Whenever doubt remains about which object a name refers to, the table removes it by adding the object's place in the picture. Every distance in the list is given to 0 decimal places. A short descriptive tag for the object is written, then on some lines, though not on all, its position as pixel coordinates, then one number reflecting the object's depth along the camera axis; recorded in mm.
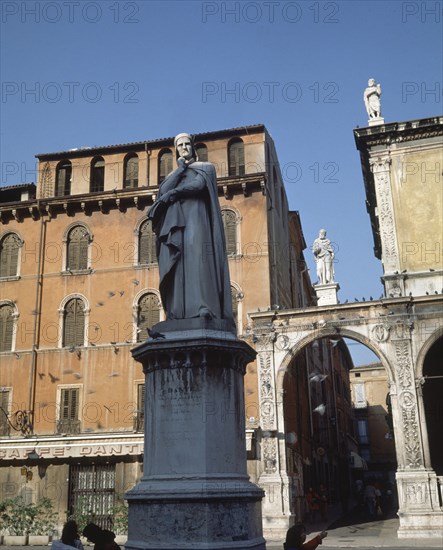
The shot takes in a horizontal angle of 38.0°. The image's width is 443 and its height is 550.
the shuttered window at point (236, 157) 29125
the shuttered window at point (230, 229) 27609
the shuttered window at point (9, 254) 29406
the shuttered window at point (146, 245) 28391
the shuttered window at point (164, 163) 29719
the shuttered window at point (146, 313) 27156
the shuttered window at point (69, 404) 26500
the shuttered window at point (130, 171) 29984
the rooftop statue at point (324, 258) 32188
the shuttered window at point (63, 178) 30469
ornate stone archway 21922
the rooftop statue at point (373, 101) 27719
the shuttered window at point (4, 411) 26566
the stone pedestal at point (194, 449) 7293
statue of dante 8594
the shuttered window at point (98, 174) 30438
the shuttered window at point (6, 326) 28234
